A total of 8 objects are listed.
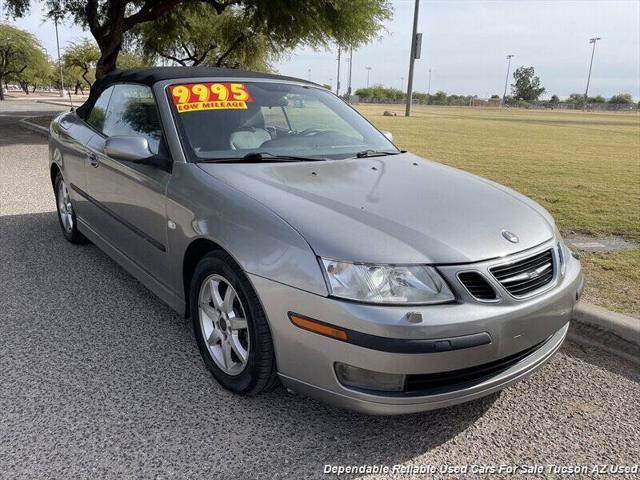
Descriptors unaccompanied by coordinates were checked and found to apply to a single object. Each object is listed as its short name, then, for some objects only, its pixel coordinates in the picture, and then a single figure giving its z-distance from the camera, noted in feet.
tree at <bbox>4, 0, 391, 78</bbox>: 52.44
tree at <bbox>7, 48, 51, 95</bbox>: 167.02
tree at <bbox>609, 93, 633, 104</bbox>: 359.56
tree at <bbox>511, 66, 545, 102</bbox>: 403.54
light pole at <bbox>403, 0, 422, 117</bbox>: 121.64
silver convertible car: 6.95
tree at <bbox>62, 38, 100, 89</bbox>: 146.20
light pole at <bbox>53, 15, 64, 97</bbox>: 60.55
